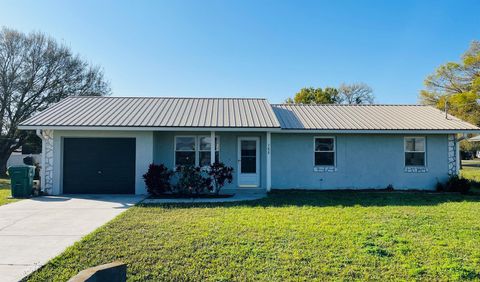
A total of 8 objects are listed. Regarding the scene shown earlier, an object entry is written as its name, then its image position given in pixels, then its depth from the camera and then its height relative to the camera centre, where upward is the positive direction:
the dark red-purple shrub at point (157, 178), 11.15 -0.89
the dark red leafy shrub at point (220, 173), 11.20 -0.70
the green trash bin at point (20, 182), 11.12 -1.02
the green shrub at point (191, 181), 11.27 -0.99
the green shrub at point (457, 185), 12.33 -1.25
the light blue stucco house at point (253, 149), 11.97 +0.19
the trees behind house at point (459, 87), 28.44 +6.89
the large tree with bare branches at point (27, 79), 21.19 +5.26
